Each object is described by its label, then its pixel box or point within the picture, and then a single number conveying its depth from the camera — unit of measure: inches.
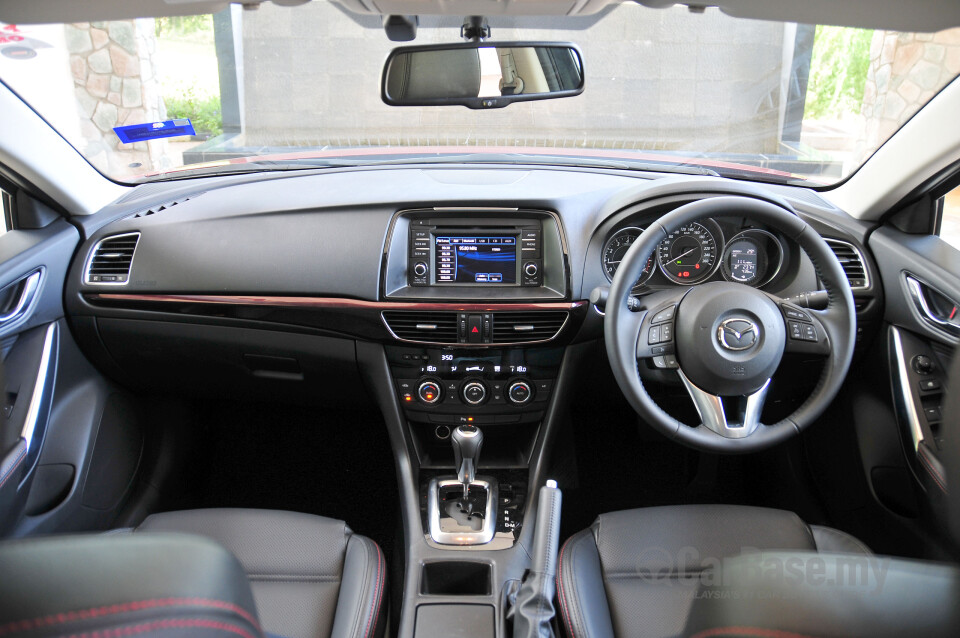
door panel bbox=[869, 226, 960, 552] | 77.8
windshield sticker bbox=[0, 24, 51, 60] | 91.6
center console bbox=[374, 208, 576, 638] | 85.0
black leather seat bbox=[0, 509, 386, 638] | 27.6
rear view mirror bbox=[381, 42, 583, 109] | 77.5
